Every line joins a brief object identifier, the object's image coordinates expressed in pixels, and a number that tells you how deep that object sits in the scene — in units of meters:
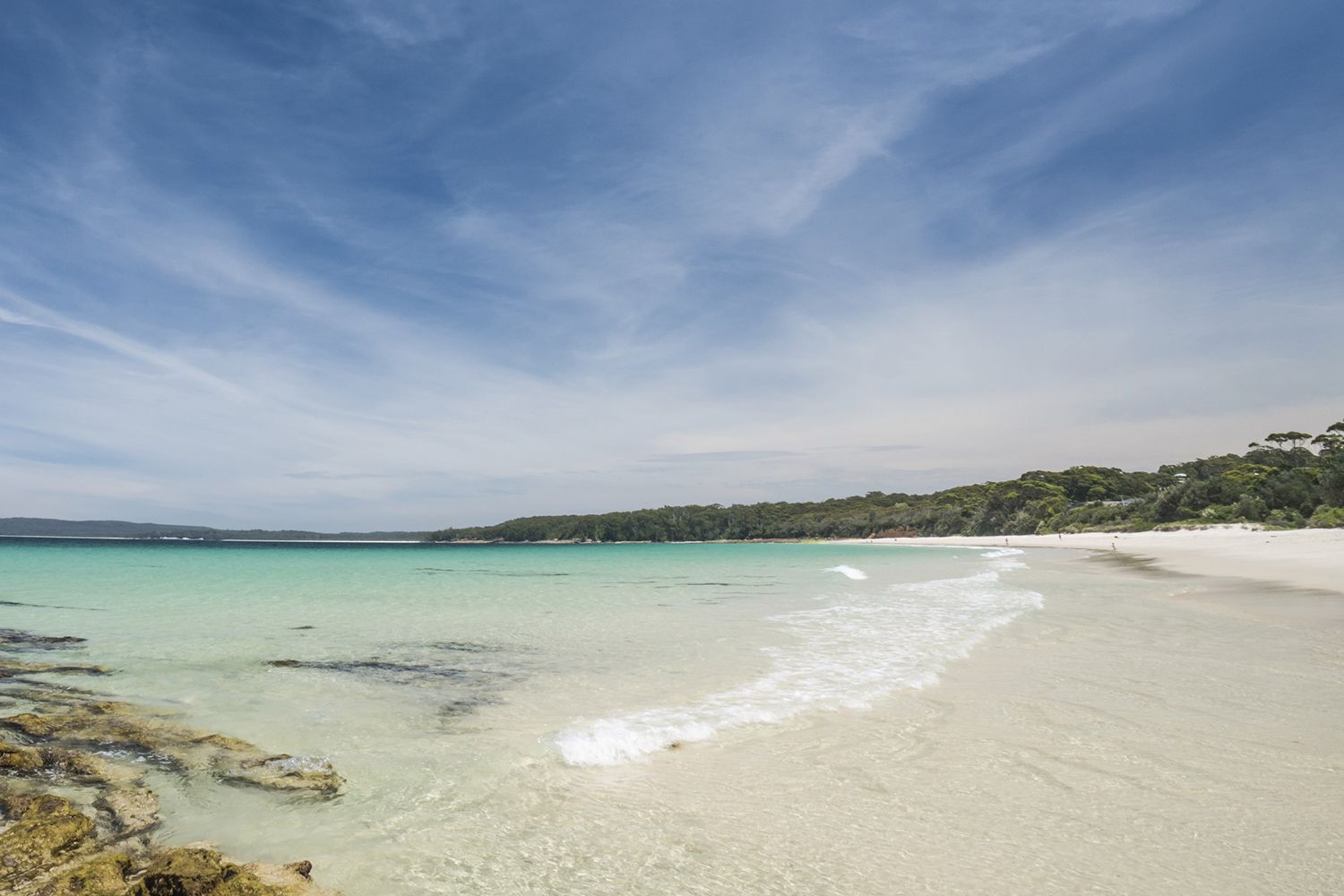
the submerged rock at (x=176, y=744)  5.21
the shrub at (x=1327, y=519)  37.44
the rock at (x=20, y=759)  5.06
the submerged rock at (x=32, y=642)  11.25
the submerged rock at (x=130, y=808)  4.22
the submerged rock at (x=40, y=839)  3.54
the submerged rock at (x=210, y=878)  3.20
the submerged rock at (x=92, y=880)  3.30
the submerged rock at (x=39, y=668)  8.98
